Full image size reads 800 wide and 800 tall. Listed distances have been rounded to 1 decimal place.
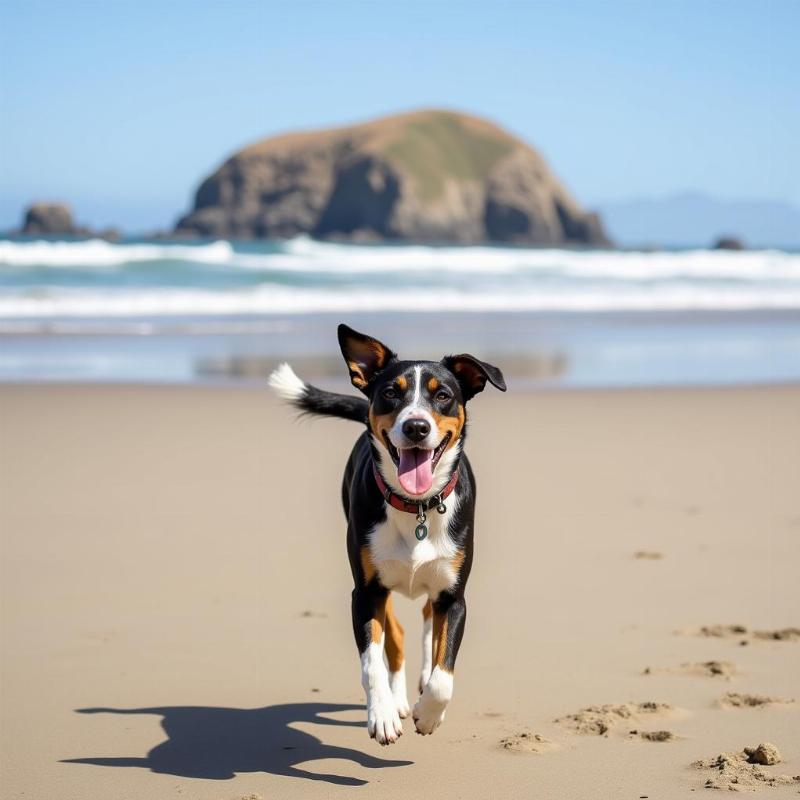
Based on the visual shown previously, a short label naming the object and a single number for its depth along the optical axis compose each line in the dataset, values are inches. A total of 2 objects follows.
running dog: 159.3
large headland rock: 5132.9
